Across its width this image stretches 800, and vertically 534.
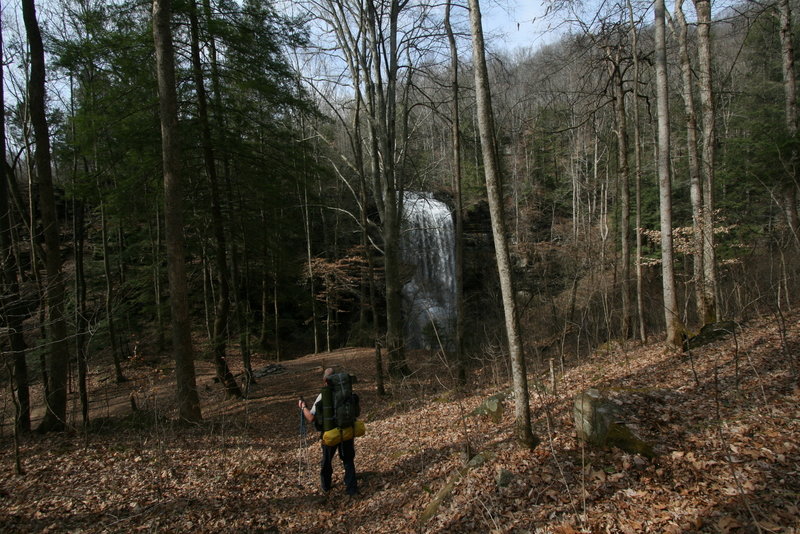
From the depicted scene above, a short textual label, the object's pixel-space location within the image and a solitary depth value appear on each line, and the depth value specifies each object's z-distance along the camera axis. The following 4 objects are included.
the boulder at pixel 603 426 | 3.73
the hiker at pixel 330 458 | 4.66
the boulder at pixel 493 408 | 5.50
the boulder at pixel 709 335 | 6.66
